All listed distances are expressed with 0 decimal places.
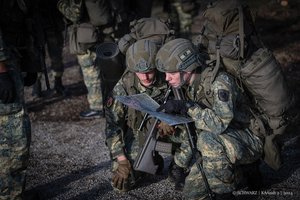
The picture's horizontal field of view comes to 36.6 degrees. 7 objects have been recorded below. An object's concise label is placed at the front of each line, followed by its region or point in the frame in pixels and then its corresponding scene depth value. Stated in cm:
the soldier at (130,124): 399
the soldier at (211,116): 357
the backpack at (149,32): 416
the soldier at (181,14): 898
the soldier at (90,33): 581
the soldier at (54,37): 644
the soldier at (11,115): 365
